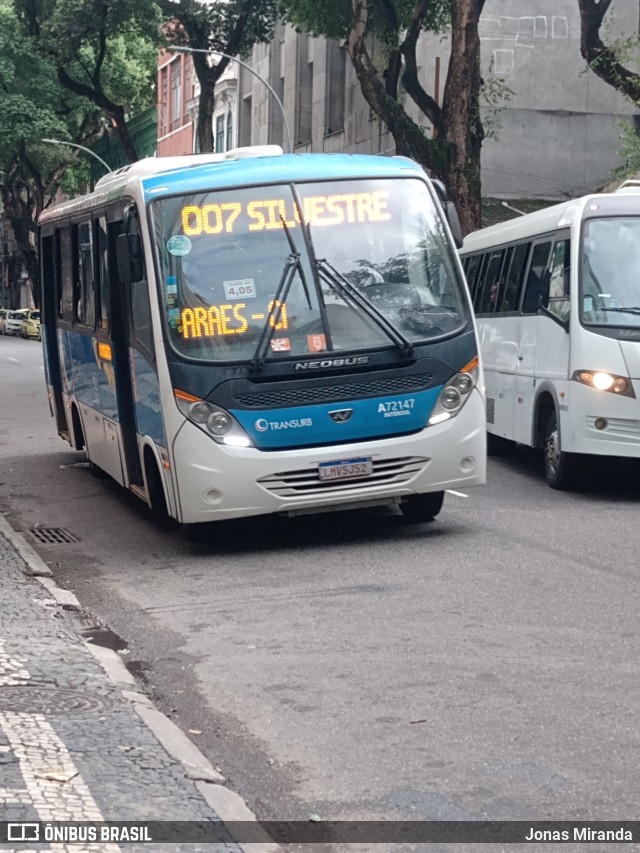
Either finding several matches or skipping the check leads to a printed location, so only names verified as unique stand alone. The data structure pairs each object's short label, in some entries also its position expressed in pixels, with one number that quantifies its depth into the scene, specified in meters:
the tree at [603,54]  24.05
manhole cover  6.13
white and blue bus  10.28
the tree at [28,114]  53.28
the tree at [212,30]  39.56
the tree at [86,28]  41.97
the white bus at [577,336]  13.29
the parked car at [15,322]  75.19
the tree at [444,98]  24.09
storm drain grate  11.69
